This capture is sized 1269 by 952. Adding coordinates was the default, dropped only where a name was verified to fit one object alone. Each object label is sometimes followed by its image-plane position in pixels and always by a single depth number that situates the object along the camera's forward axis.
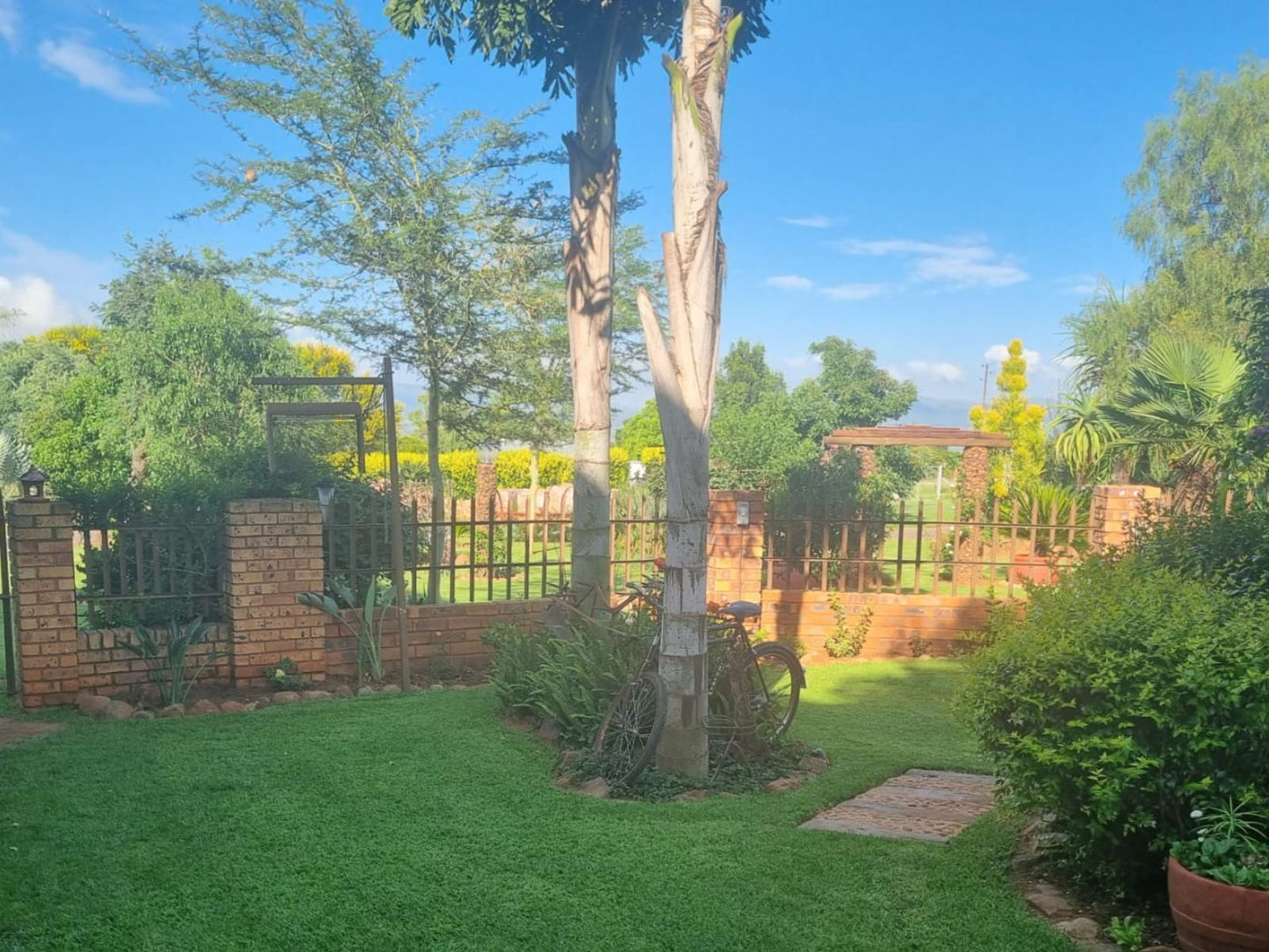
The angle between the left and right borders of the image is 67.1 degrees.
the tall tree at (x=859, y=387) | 39.16
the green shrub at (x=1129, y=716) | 3.16
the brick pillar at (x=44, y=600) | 6.47
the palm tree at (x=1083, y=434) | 10.97
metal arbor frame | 7.27
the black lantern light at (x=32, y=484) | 6.57
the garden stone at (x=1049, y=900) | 3.40
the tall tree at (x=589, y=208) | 7.43
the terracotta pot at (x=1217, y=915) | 2.73
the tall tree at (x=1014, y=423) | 19.66
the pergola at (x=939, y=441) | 14.66
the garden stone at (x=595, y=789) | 4.92
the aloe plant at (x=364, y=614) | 7.32
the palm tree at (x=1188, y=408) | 9.12
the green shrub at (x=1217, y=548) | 4.92
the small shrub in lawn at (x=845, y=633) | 9.23
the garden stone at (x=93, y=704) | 6.43
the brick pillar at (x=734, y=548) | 9.43
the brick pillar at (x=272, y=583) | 7.06
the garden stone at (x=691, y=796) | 4.89
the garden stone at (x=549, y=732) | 5.89
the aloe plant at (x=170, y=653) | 6.76
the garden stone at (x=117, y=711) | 6.39
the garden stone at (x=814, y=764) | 5.50
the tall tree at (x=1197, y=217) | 24.55
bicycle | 5.14
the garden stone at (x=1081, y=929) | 3.19
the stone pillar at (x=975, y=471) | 15.21
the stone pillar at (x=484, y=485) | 16.31
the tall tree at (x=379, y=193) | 14.60
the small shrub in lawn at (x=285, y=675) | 7.12
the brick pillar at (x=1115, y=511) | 9.06
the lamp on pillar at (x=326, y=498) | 7.75
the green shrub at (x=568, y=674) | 5.73
